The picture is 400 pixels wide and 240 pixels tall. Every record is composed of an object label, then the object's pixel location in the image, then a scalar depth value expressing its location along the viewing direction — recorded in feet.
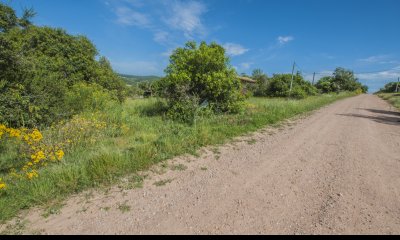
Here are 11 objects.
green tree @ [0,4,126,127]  20.44
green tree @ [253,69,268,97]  123.85
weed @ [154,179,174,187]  12.82
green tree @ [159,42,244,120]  32.40
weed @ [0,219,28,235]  8.88
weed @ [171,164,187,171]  14.89
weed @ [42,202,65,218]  10.04
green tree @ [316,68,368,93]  182.09
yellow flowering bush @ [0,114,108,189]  14.42
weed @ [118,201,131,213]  10.34
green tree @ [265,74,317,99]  105.65
